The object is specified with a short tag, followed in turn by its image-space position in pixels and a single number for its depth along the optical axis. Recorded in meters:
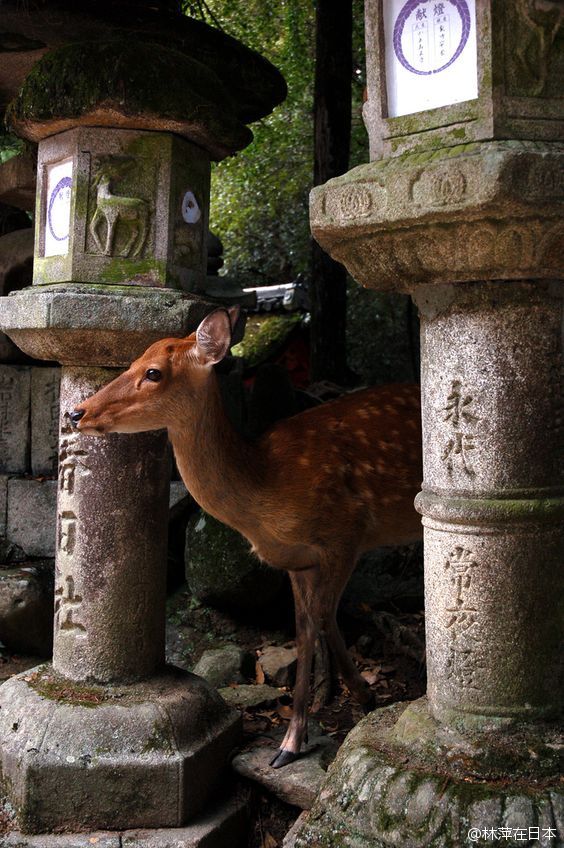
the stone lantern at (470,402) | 2.68
